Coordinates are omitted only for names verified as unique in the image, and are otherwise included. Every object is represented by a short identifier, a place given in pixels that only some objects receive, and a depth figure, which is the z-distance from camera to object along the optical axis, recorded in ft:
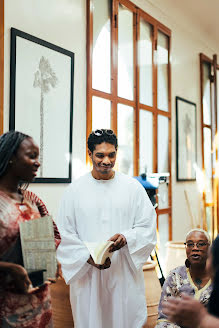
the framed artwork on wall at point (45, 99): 8.98
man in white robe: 7.57
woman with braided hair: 4.42
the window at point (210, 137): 20.36
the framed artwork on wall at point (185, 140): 17.53
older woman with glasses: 7.67
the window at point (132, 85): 12.01
